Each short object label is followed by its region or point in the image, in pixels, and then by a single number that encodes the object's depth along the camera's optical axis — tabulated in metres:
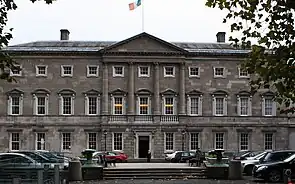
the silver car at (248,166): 36.97
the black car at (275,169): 30.25
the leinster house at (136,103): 64.50
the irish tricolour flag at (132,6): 60.28
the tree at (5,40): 14.22
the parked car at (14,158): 28.03
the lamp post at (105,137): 64.06
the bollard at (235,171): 33.53
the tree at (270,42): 15.91
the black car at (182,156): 53.50
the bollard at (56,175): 19.47
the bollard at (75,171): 32.53
